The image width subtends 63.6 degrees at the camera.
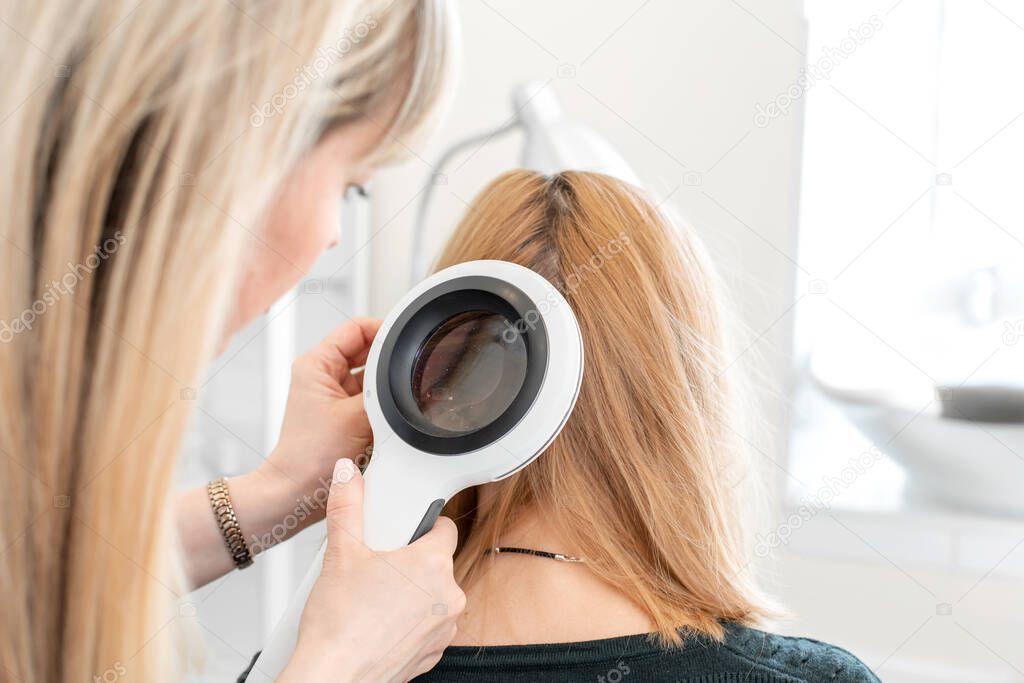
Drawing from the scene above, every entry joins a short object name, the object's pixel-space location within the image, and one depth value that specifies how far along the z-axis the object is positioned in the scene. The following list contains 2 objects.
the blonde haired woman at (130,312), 0.52
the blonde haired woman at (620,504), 0.63
